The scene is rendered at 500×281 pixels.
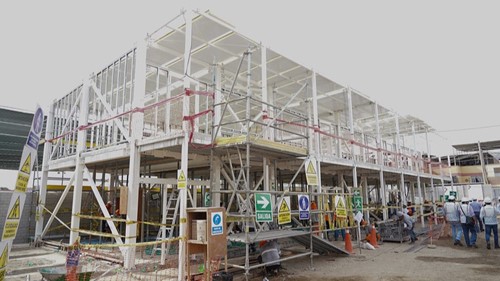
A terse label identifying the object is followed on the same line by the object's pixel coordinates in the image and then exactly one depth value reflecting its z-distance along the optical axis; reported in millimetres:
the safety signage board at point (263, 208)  7027
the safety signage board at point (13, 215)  2925
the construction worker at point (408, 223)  13273
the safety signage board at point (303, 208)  8383
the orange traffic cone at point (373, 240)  12281
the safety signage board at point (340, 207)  9852
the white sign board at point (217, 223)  6324
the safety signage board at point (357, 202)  11436
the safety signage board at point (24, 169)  3068
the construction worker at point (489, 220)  11711
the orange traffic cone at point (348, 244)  10930
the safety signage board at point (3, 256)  2885
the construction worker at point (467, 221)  12016
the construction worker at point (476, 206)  14664
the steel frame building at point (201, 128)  7988
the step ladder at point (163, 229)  8691
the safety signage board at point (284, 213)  7650
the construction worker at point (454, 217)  12633
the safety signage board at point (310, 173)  8625
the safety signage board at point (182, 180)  7112
